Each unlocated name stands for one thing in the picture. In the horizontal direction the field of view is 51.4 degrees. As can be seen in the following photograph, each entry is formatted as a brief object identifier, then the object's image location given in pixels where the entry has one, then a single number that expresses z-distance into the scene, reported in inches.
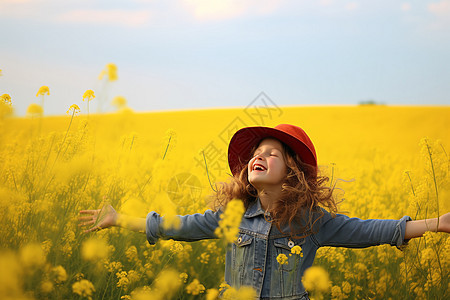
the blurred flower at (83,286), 73.6
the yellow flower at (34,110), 117.3
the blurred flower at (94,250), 83.6
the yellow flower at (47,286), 81.1
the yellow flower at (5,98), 102.7
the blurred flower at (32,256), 77.7
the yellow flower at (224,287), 86.1
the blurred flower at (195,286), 92.7
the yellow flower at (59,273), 78.6
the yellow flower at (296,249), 85.5
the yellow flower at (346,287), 110.3
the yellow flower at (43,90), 110.0
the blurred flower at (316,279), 76.9
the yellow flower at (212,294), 80.4
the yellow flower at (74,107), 105.0
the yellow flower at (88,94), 105.0
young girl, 92.0
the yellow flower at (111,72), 104.0
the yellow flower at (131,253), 110.7
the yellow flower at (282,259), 83.7
